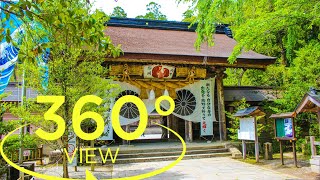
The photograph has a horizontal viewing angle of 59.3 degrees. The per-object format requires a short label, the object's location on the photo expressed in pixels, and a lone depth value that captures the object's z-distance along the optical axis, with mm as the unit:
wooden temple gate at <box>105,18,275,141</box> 10867
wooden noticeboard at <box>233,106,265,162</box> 8899
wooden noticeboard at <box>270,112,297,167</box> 7733
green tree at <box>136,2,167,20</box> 38591
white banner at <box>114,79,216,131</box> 11844
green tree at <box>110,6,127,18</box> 34944
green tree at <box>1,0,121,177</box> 6023
